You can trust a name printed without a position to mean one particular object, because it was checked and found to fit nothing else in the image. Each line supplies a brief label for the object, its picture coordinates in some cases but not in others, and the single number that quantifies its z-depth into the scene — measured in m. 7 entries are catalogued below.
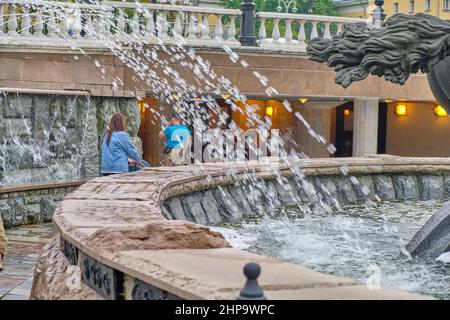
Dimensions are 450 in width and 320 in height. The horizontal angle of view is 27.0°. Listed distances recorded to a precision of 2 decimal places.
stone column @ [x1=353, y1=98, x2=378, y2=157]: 24.64
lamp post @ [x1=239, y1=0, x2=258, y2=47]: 21.64
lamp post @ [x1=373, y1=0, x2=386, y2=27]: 23.06
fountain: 3.97
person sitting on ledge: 11.59
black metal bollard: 3.03
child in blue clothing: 14.12
